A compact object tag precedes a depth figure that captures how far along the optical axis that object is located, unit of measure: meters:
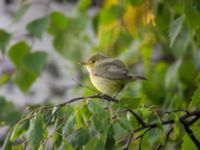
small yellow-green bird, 6.03
